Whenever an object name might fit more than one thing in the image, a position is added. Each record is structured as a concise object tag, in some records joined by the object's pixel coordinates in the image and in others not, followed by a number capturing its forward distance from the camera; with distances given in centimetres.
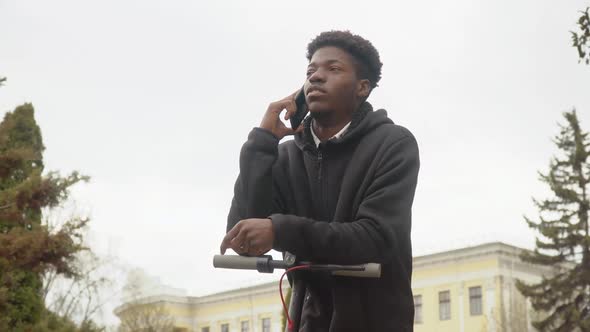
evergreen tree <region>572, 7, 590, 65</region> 830
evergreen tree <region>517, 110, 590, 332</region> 3366
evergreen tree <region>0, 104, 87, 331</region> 1435
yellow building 4650
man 300
